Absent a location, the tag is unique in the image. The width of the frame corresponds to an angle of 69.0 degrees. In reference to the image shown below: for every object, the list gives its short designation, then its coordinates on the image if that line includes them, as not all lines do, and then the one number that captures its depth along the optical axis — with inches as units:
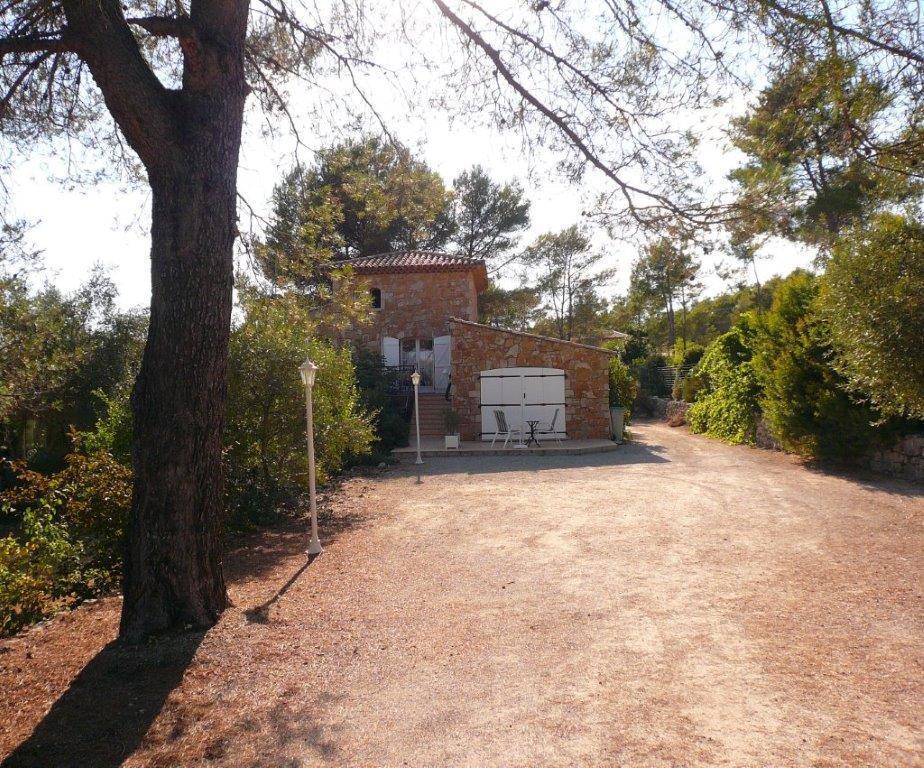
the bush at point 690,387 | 799.7
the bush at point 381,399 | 597.2
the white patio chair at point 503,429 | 618.8
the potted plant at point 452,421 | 640.4
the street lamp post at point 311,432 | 263.4
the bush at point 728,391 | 575.5
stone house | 650.8
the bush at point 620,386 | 681.2
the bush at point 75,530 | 212.7
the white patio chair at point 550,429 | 638.5
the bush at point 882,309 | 306.5
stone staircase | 709.3
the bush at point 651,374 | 1053.2
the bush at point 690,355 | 922.7
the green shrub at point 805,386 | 393.7
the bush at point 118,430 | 285.1
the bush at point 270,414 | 298.4
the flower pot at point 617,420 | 640.4
